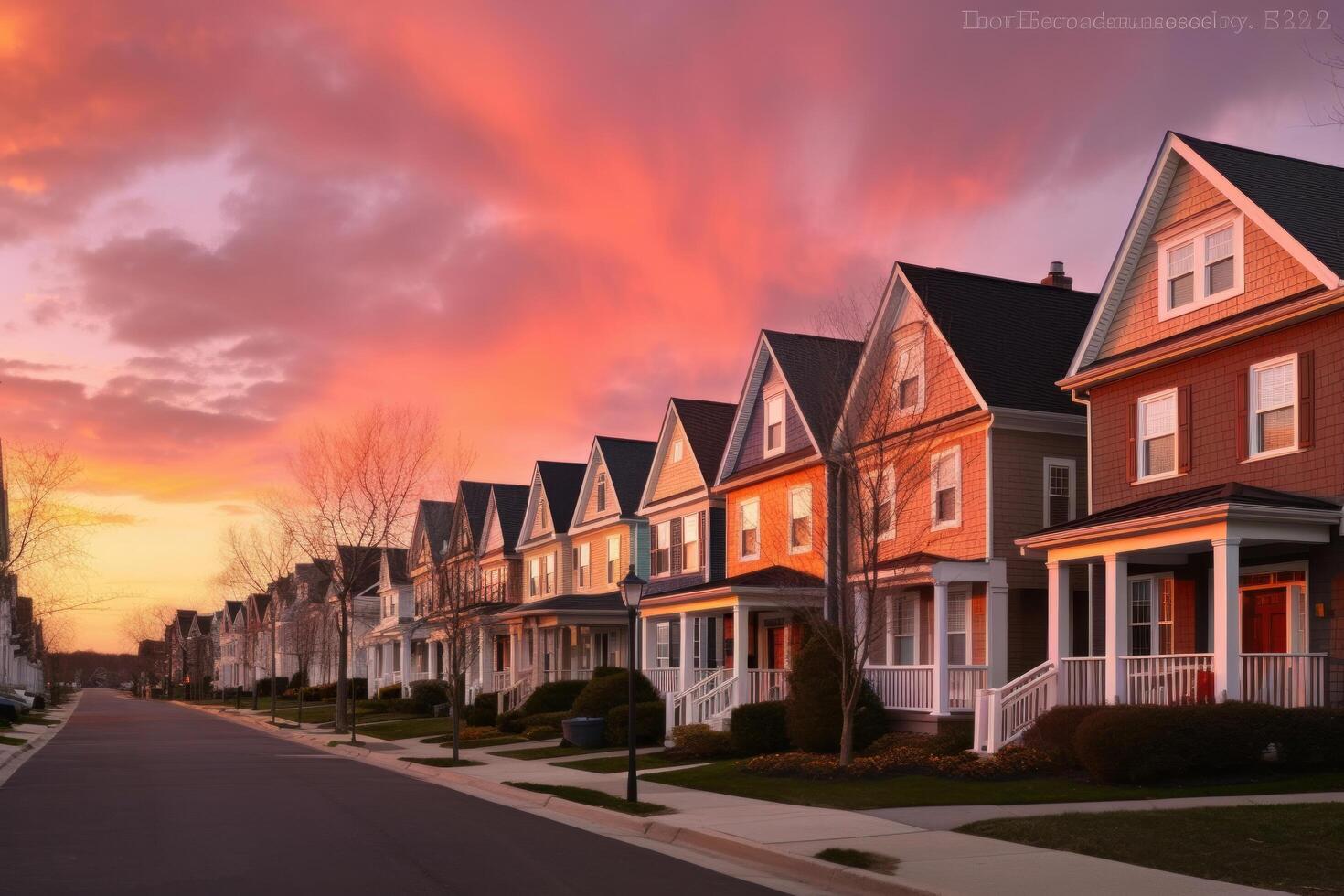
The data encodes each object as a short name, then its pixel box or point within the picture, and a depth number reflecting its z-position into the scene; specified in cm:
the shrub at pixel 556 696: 4416
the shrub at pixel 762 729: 2883
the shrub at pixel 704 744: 2945
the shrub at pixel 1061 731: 2150
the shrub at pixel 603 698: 3697
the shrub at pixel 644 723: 3419
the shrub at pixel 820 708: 2681
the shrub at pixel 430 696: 5828
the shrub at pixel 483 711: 4834
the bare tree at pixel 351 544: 4916
